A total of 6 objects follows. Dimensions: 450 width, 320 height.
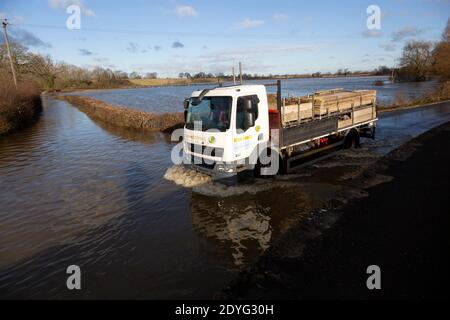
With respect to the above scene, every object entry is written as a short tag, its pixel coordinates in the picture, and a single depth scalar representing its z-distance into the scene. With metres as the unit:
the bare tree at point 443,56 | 43.28
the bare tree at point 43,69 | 59.76
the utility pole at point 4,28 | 35.21
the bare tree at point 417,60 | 64.31
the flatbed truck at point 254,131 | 7.91
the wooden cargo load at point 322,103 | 9.59
